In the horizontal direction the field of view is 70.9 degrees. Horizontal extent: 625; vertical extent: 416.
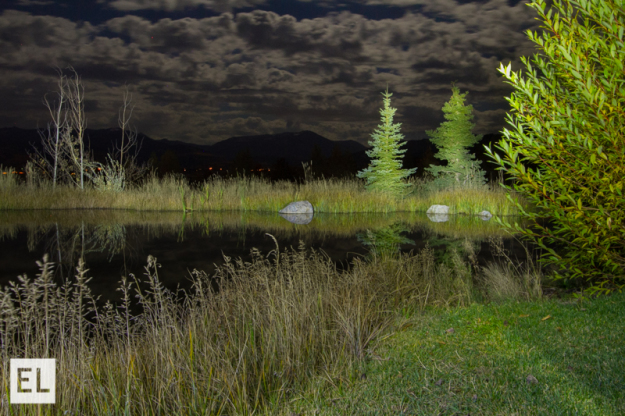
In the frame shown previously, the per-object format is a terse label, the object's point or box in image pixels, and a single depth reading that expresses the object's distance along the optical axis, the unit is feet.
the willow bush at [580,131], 12.61
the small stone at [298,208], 58.03
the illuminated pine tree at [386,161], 71.61
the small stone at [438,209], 61.31
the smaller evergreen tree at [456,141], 81.30
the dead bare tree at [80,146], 65.72
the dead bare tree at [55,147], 65.56
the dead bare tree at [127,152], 69.26
